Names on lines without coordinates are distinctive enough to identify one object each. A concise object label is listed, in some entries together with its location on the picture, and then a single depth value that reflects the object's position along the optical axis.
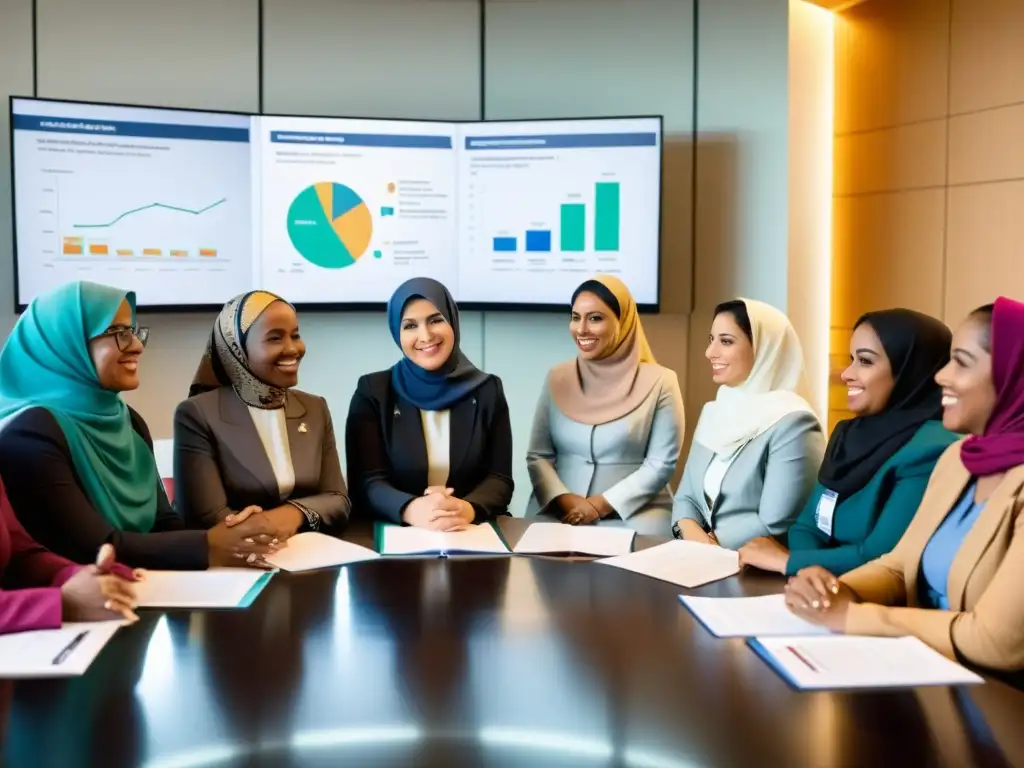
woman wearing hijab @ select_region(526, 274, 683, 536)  3.15
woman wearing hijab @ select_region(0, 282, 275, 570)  2.00
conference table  1.24
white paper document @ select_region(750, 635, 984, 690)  1.46
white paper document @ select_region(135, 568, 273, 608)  1.83
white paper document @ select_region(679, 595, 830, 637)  1.70
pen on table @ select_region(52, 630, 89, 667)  1.51
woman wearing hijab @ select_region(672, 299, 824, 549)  2.58
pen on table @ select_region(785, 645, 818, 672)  1.50
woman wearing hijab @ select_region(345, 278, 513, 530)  2.83
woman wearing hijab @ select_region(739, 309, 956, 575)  2.11
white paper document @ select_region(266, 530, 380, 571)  2.12
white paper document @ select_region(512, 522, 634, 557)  2.29
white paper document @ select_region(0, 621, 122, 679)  1.47
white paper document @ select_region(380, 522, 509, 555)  2.26
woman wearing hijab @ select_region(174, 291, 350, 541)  2.46
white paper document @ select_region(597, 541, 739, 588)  2.05
